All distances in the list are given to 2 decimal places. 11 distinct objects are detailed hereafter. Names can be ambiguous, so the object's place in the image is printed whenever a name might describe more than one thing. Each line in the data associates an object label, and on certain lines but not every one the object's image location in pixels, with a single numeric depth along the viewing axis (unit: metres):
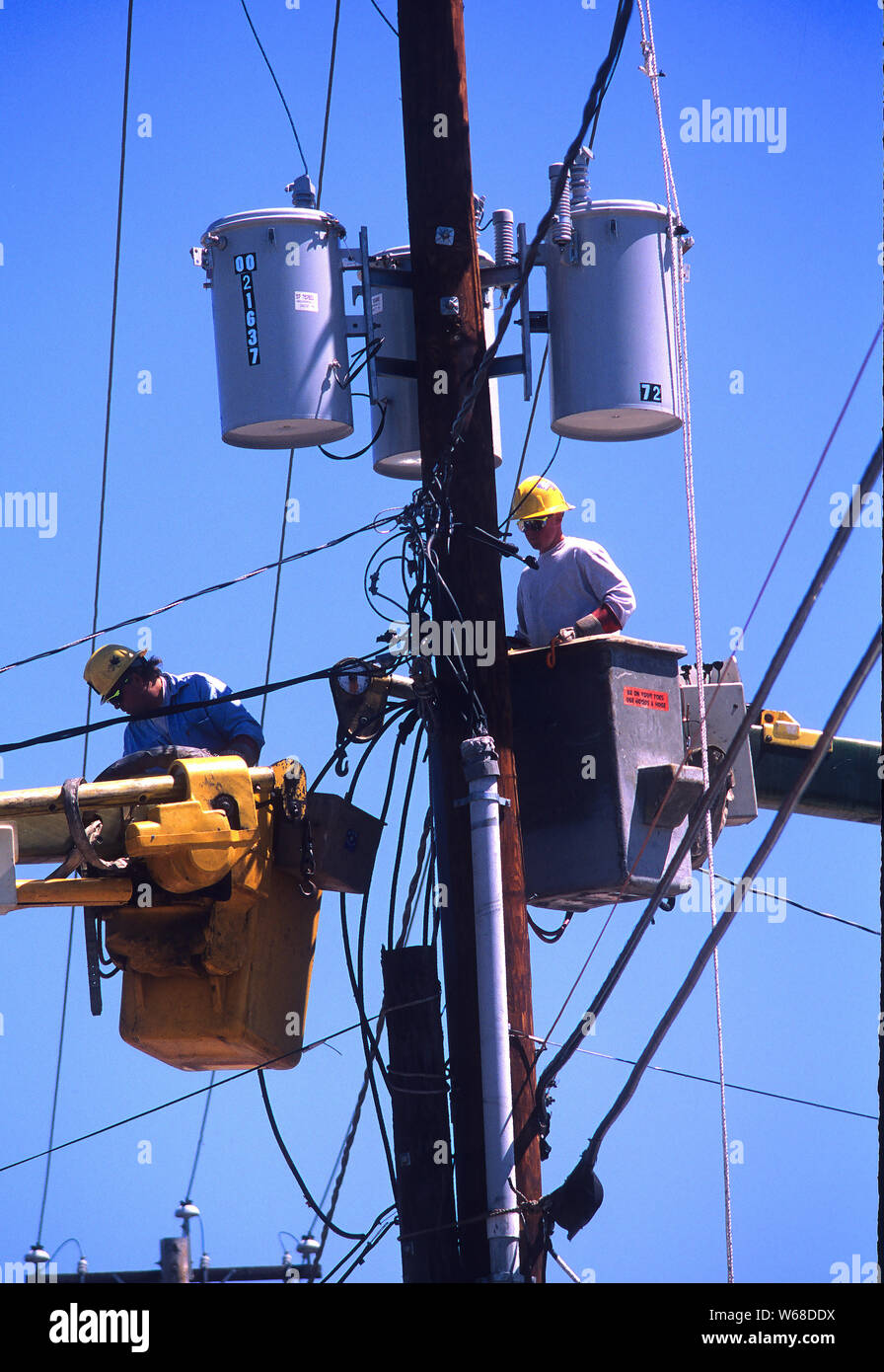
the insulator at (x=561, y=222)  11.29
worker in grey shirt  11.45
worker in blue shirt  11.48
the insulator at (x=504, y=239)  11.45
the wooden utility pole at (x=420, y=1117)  10.55
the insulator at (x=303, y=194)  11.47
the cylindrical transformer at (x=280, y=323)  11.12
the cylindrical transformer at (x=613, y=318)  11.27
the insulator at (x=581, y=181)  11.37
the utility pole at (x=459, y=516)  10.62
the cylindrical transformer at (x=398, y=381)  11.43
